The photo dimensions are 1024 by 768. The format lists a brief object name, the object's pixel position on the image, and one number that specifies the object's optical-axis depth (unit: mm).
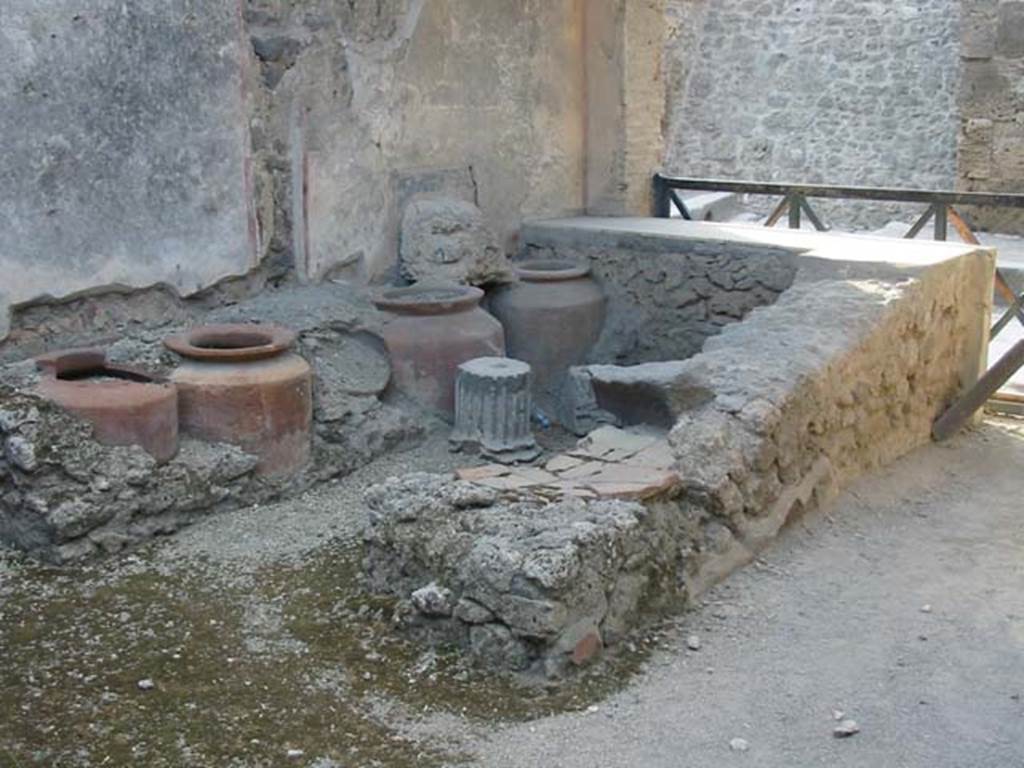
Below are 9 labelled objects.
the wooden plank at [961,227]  7039
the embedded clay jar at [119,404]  4582
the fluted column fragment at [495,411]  5566
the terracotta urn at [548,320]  6645
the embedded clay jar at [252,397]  4918
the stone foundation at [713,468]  3588
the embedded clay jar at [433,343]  5848
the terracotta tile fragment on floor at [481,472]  4152
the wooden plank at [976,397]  5840
